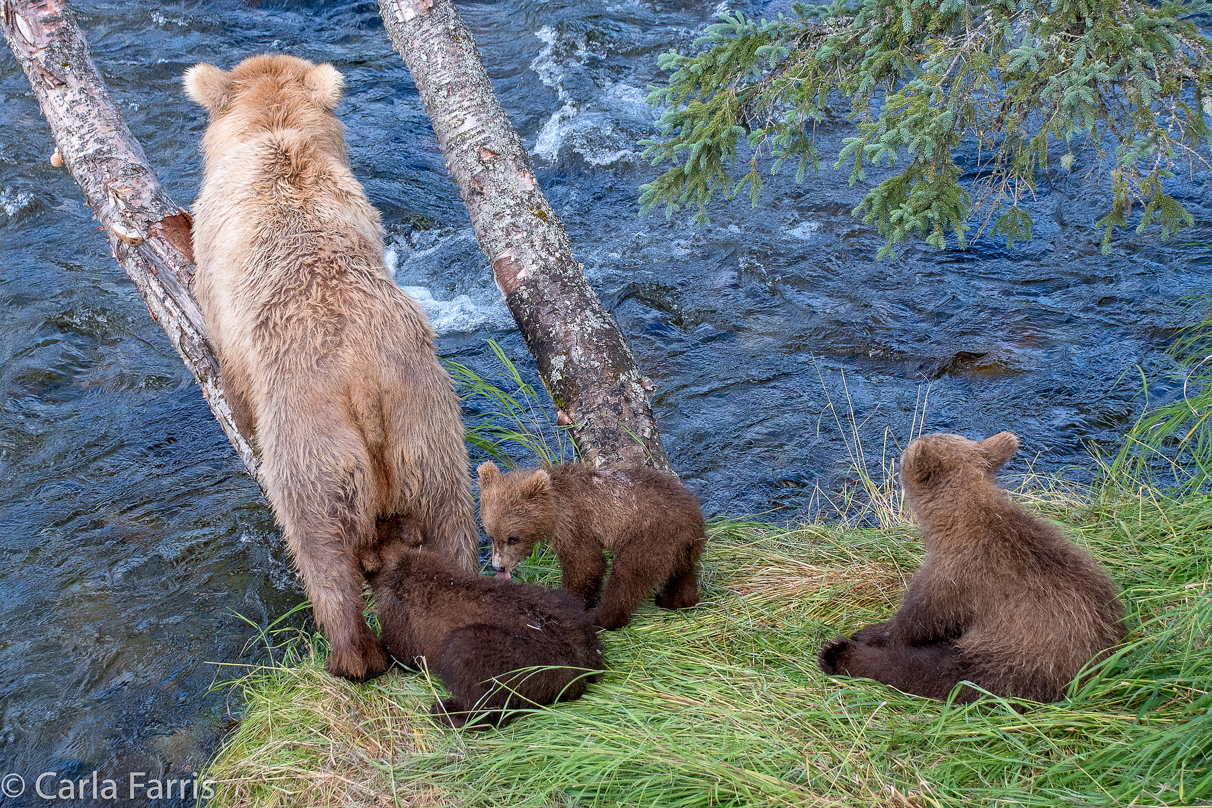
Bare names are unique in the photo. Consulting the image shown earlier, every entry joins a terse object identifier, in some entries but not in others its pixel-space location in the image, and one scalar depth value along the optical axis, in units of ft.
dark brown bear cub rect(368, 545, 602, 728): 23.16
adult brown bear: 25.64
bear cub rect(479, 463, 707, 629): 27.09
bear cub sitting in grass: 22.16
